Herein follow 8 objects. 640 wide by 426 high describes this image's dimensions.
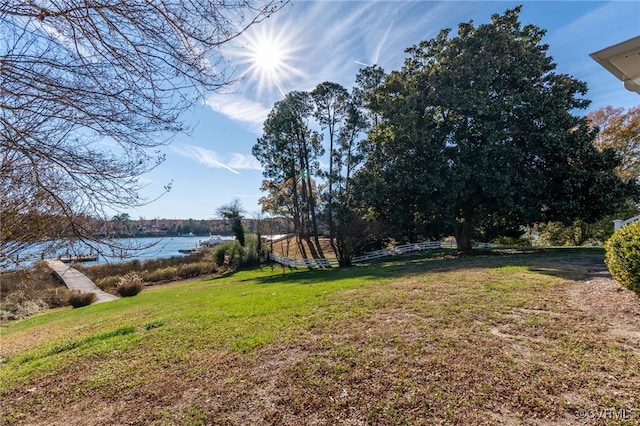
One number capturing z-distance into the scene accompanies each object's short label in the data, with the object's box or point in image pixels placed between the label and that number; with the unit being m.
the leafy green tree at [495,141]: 11.11
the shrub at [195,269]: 20.36
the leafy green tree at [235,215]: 23.69
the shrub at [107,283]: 17.81
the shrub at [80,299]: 12.73
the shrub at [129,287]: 13.94
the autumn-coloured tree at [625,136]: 17.27
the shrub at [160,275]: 19.34
